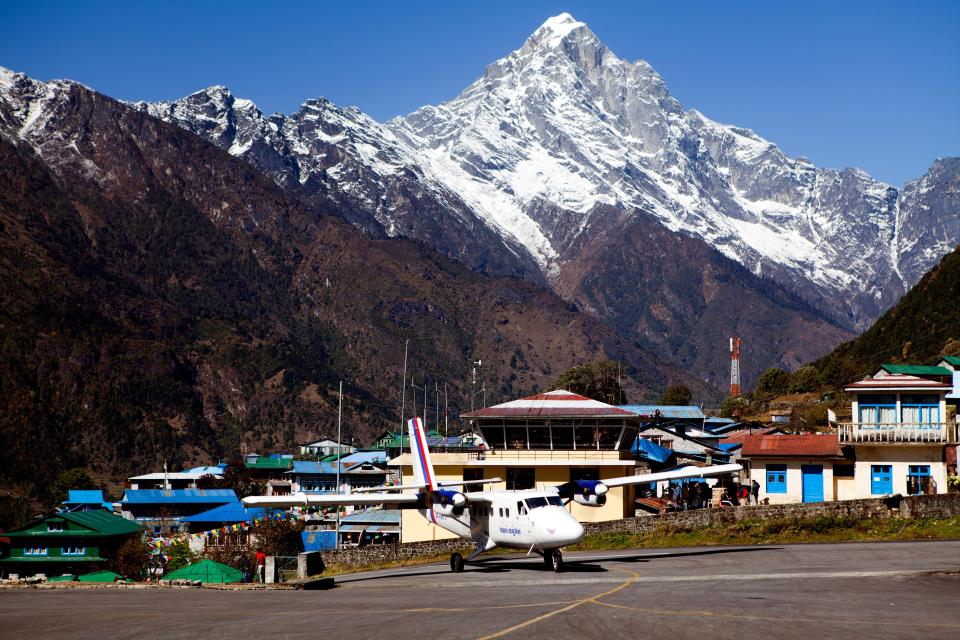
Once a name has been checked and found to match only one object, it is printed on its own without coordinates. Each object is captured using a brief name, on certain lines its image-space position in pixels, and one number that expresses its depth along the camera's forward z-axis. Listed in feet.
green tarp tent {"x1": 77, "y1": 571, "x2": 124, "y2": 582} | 219.71
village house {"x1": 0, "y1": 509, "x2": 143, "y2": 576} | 335.88
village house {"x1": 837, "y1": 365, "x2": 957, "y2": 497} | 215.92
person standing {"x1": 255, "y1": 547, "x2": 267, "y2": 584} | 187.73
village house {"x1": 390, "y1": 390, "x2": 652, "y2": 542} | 241.76
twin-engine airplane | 145.79
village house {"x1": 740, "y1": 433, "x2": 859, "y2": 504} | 226.58
